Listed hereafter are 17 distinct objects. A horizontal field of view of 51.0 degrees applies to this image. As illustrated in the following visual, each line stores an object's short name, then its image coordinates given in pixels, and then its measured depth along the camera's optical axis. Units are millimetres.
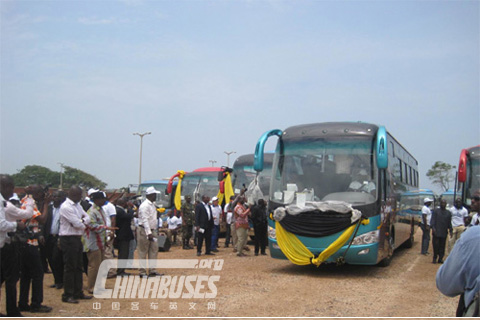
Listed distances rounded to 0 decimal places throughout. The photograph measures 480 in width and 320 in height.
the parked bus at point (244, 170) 20638
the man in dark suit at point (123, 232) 10766
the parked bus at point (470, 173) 14491
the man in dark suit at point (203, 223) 15023
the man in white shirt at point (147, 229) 10211
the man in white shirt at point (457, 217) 14383
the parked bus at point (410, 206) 16014
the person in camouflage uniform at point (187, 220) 17672
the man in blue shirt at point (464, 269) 3305
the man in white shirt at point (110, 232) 9941
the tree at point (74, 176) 68888
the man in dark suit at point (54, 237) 9492
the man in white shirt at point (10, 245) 6316
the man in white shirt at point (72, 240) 7945
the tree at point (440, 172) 67625
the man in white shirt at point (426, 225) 16719
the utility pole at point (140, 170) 52669
